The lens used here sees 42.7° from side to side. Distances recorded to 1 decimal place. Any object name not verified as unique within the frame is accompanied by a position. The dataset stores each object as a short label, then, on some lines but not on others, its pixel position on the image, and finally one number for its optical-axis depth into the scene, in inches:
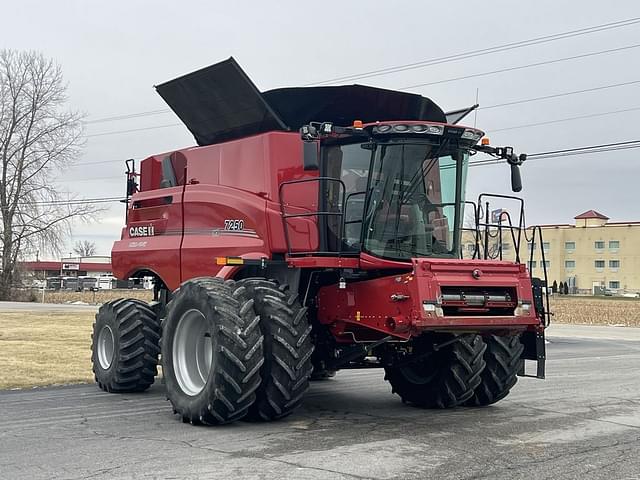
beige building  4158.5
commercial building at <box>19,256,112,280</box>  4766.7
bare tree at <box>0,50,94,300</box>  2076.8
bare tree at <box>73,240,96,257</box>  5430.6
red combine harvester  324.5
